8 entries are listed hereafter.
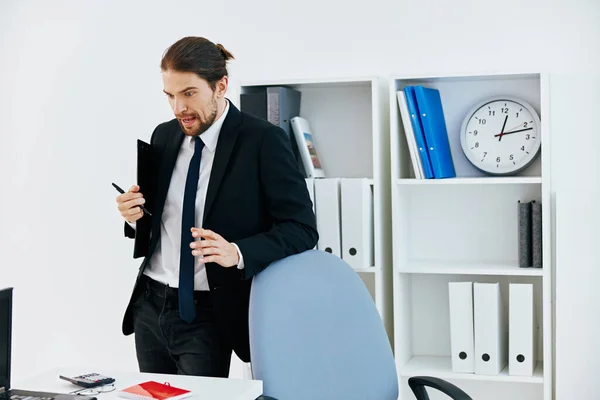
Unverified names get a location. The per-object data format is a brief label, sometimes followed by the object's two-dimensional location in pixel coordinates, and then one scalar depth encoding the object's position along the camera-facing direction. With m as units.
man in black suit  2.26
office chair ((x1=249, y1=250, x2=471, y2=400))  2.09
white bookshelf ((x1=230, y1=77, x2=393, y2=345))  3.22
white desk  1.80
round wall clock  3.15
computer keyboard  1.72
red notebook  1.75
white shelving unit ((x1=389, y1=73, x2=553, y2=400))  3.15
